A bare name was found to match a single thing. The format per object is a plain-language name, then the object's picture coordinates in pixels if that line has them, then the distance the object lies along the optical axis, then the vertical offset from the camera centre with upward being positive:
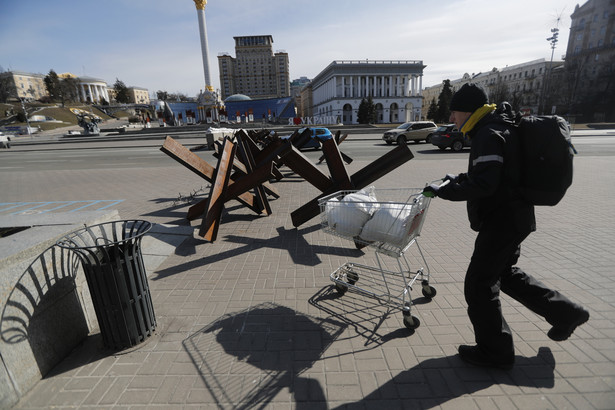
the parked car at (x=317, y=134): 18.95 -0.84
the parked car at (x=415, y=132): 23.45 -1.06
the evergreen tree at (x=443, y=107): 59.34 +1.86
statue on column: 56.84 +22.25
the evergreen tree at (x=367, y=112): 66.06 +1.55
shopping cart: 2.85 -1.04
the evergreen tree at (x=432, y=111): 61.63 +1.16
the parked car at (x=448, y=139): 18.44 -1.36
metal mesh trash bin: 2.49 -1.33
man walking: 2.15 -0.86
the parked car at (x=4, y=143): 32.34 -1.19
